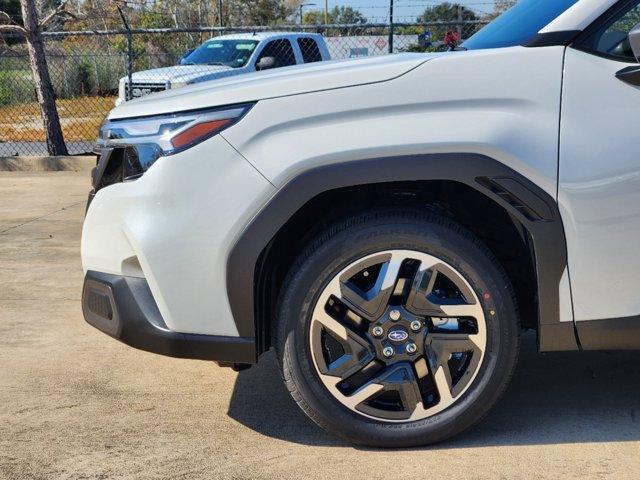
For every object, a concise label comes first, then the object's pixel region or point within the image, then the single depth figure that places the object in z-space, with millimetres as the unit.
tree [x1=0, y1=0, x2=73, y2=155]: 12680
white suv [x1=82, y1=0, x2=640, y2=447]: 2965
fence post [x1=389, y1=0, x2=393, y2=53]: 13219
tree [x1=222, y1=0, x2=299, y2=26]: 47469
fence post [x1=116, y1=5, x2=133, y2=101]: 12844
